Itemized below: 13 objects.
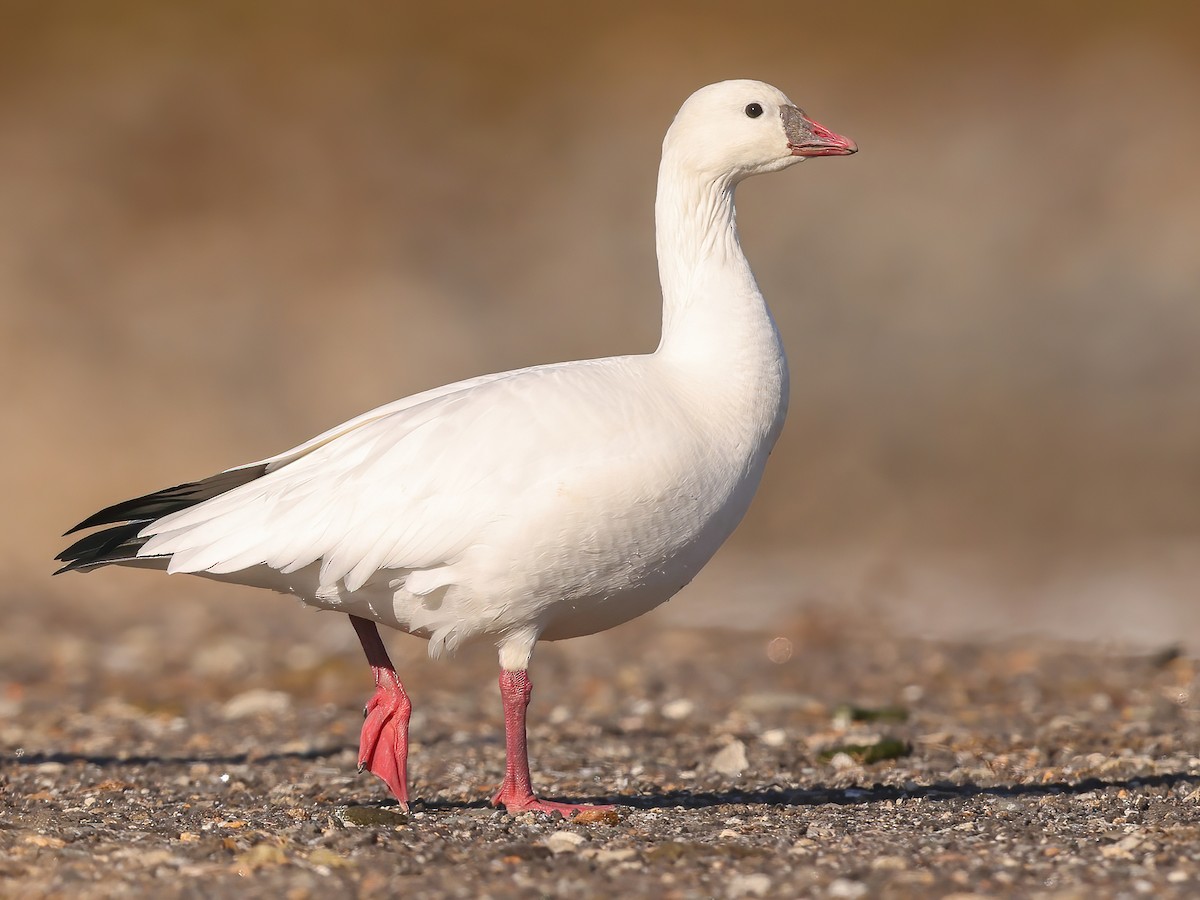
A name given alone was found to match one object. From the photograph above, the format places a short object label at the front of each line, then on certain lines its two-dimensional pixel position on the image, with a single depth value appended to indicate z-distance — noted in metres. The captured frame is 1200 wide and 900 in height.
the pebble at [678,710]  17.42
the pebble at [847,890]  9.02
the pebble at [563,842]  10.14
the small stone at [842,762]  14.28
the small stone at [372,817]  10.86
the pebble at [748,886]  9.17
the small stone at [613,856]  9.87
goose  11.01
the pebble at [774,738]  15.62
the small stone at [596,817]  11.21
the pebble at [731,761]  14.47
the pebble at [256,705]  17.94
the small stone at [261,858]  9.62
